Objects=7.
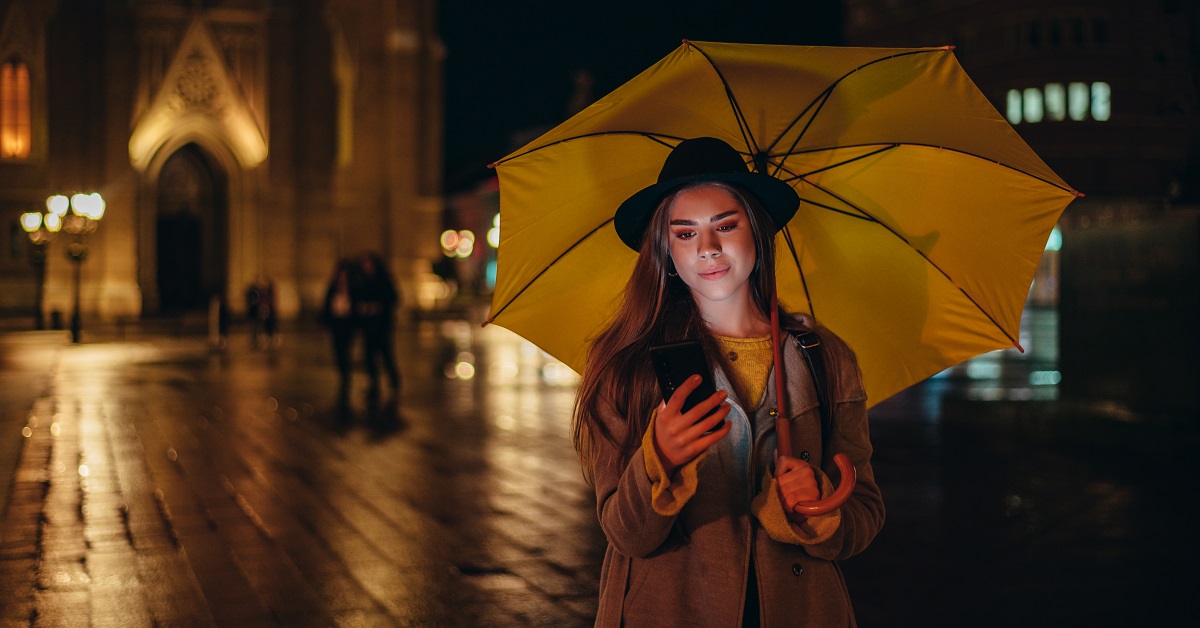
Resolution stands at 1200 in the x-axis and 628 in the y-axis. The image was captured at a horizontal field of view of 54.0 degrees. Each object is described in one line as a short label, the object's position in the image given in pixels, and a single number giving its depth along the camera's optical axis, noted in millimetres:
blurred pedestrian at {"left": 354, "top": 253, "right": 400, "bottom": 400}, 15828
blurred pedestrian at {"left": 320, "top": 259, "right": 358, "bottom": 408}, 15930
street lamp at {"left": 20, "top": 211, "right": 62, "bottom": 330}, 30359
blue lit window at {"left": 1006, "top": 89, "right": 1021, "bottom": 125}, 58278
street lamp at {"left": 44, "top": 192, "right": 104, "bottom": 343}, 29422
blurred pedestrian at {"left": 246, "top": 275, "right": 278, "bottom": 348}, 27984
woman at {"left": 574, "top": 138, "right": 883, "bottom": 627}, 2381
